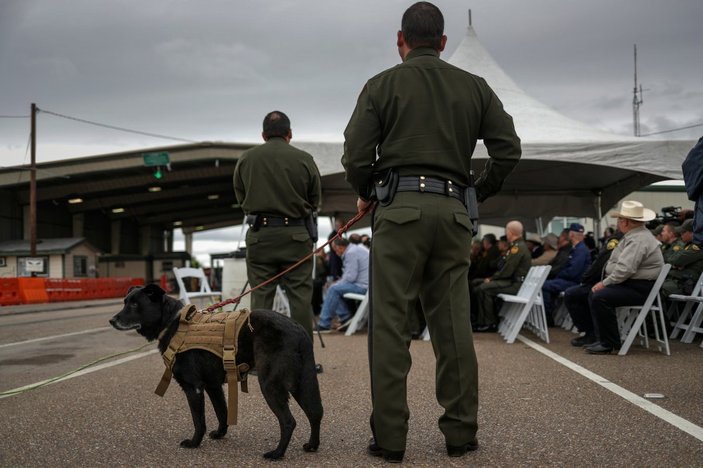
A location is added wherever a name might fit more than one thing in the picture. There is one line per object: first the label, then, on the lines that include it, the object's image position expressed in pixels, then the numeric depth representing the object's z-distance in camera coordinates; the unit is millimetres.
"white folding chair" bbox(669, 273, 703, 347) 7674
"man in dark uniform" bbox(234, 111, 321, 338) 5379
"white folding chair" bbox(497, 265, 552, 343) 8070
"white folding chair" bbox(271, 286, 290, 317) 11780
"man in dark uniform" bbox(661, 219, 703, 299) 8133
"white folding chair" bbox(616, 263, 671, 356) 6773
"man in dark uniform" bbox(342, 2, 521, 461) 3197
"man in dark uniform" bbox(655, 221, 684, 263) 8602
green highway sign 25766
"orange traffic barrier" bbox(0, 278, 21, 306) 20952
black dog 3271
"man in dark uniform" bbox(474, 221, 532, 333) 9516
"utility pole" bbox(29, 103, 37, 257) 29469
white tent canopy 10508
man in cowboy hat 6809
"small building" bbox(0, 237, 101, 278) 32719
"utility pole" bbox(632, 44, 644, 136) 35781
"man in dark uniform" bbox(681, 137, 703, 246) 4016
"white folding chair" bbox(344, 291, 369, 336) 9570
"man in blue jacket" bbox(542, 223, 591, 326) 9766
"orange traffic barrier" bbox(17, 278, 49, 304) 21734
